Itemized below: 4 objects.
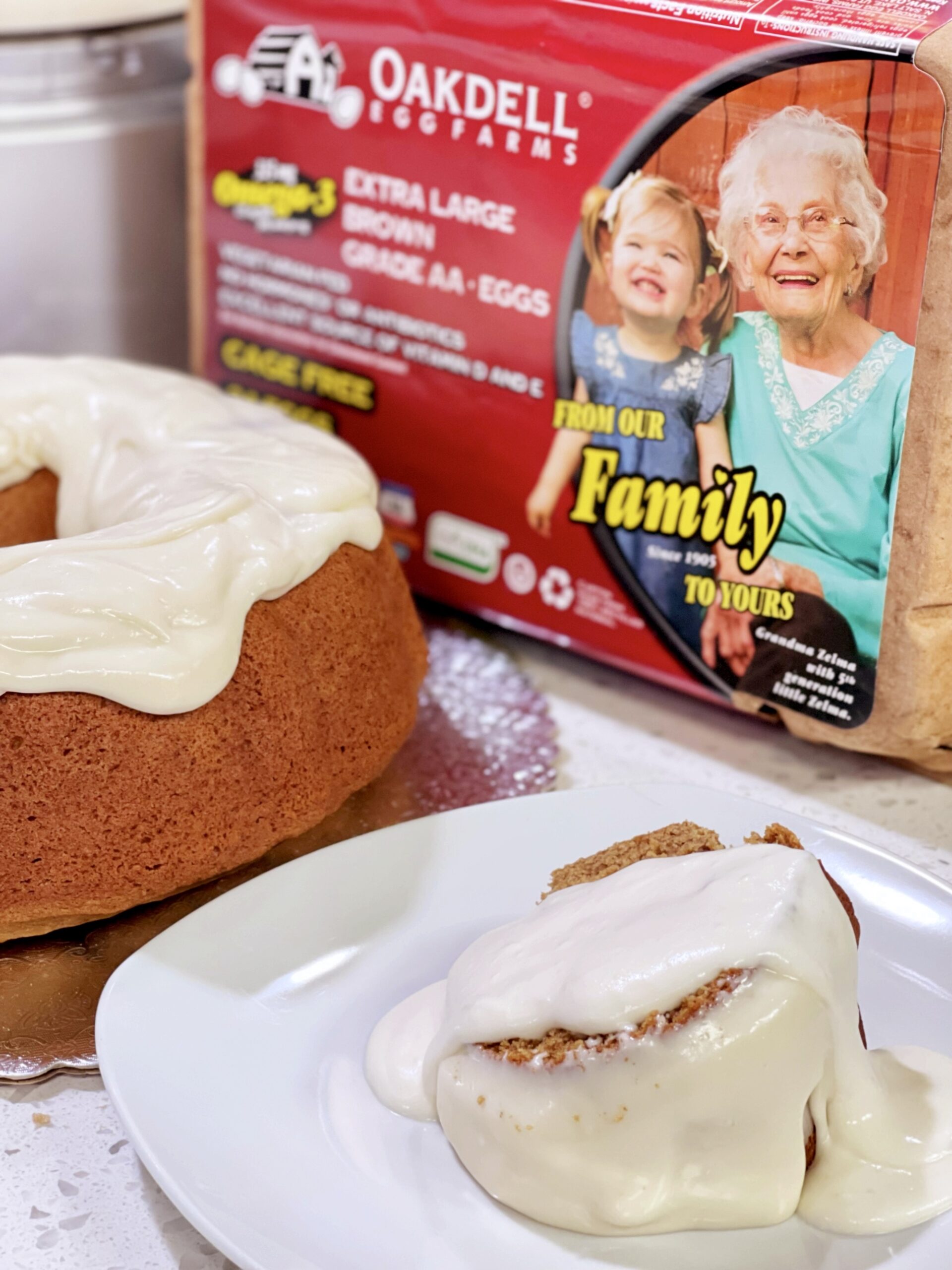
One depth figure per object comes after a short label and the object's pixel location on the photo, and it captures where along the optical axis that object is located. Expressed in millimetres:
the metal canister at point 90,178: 1345
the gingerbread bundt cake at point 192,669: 836
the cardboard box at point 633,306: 932
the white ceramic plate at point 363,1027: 663
